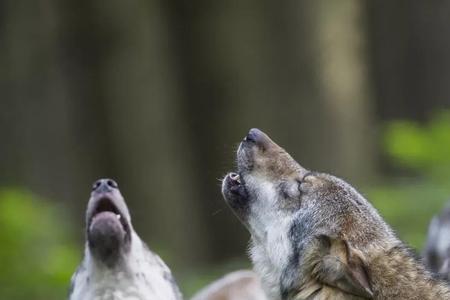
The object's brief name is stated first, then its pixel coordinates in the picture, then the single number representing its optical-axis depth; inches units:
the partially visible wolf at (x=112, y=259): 671.1
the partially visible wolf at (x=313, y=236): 644.7
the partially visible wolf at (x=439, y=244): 816.3
